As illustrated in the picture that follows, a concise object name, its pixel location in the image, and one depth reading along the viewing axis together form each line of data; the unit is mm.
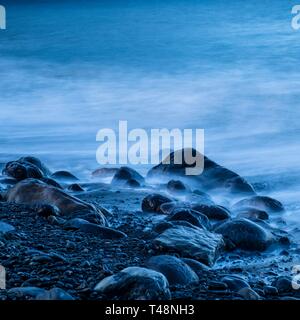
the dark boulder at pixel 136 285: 2838
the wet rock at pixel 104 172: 5184
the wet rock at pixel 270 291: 3076
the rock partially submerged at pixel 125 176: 4898
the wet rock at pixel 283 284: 3117
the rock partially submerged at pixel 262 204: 4418
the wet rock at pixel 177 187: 4719
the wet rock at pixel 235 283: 3086
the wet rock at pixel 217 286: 3062
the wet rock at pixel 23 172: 4883
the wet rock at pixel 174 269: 3066
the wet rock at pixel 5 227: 3571
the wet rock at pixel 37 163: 5176
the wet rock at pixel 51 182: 4638
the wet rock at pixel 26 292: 2807
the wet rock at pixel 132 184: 4840
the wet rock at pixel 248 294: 2959
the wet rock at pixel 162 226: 3711
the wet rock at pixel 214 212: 4094
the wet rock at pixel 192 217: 3848
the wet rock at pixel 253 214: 4195
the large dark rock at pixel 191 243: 3395
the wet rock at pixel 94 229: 3643
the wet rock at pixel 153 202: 4260
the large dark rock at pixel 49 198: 3957
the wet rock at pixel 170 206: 4152
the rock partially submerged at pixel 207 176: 4827
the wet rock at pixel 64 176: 5094
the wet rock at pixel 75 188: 4754
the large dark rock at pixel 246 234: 3664
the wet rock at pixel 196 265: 3260
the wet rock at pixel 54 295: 2771
